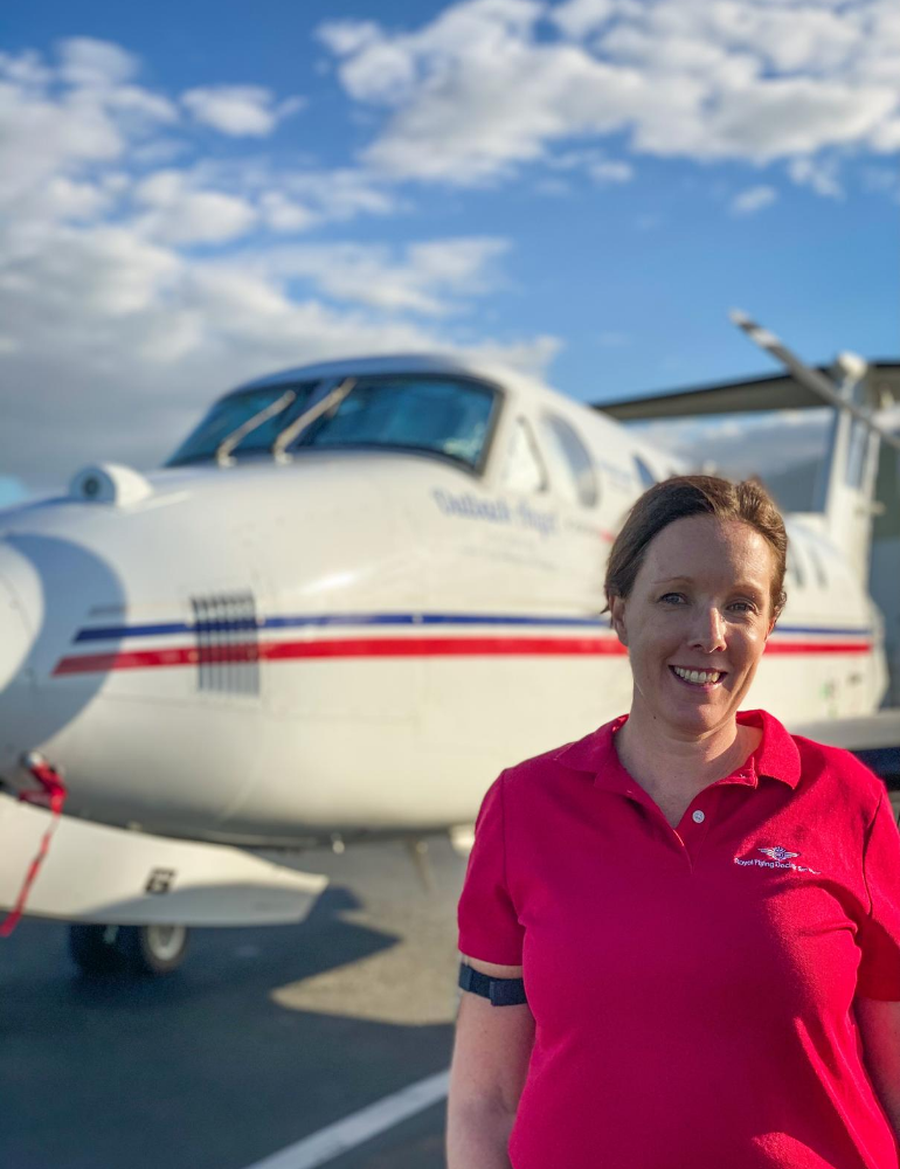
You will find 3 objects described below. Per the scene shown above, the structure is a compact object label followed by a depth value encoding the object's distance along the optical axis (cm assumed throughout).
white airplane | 426
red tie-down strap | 418
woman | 155
